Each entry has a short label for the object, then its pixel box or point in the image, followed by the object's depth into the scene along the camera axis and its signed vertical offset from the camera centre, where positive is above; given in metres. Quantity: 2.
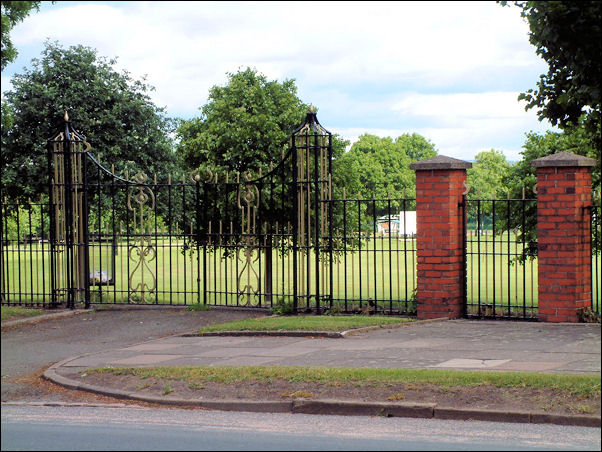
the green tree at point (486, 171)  91.81 +3.72
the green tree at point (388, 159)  86.25 +4.60
